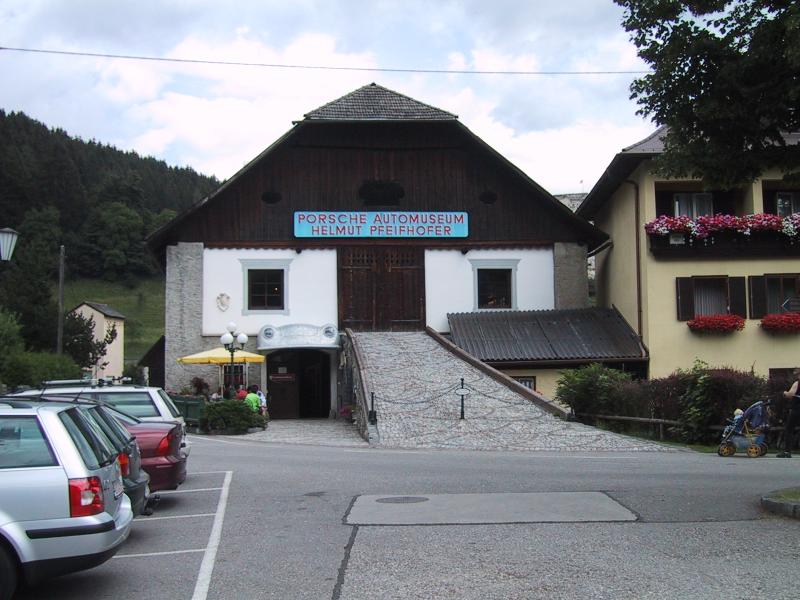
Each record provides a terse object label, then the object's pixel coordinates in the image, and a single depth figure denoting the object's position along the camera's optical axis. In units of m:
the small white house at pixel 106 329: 73.50
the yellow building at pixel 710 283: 28.74
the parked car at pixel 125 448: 7.93
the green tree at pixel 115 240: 110.38
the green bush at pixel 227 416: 24.72
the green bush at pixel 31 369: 29.62
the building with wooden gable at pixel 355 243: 31.48
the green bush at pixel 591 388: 21.62
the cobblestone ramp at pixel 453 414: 18.70
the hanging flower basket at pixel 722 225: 28.42
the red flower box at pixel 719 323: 28.45
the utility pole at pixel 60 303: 38.06
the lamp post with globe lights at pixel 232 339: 25.86
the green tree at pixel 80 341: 52.97
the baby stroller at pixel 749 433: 16.57
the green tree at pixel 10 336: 32.44
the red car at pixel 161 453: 10.33
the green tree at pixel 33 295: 53.34
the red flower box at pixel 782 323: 28.48
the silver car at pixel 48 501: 6.27
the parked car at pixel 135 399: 12.03
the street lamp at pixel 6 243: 14.03
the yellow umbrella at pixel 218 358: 28.25
